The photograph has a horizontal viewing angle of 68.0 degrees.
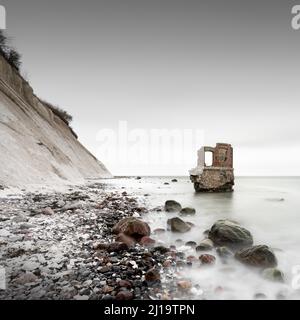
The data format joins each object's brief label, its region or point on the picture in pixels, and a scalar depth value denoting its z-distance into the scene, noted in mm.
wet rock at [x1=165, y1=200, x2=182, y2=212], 11788
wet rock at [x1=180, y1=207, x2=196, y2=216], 11547
